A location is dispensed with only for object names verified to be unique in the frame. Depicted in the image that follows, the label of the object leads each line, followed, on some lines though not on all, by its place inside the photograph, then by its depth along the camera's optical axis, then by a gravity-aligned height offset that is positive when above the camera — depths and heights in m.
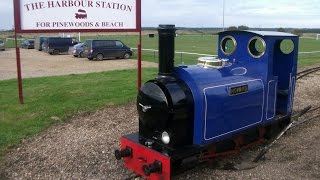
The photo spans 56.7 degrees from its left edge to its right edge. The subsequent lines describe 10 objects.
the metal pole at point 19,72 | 7.56 -0.77
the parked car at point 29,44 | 37.21 -0.22
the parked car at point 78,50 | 24.60 -0.65
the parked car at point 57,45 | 28.78 -0.24
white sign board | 7.36 +0.70
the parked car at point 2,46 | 33.32 -0.45
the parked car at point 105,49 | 22.01 -0.49
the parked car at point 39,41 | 33.53 +0.08
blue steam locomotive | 4.16 -0.93
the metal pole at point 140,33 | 7.99 +0.27
